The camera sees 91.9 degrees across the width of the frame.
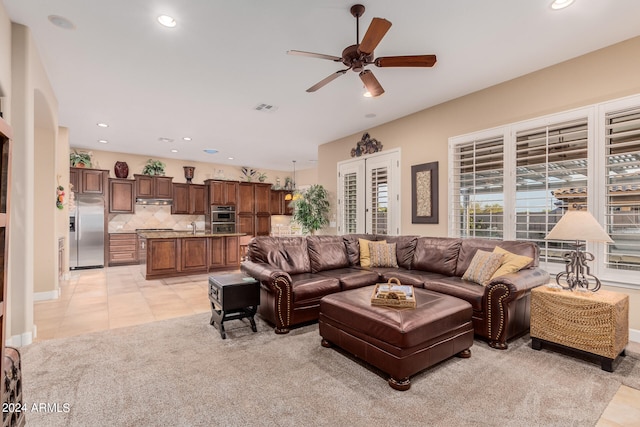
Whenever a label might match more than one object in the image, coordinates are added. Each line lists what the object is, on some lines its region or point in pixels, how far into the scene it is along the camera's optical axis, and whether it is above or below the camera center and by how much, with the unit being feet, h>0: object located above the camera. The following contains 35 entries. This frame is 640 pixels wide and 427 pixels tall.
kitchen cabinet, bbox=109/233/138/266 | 25.52 -3.01
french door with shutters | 18.42 +1.17
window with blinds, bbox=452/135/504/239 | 13.78 +1.13
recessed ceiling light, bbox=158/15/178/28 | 8.93 +5.64
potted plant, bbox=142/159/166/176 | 27.55 +3.98
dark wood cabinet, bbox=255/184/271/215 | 32.19 +1.53
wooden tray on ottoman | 8.41 -2.36
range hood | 27.58 +0.99
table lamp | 8.91 -0.65
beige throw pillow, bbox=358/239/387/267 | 15.43 -2.04
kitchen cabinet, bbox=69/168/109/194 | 23.95 +2.59
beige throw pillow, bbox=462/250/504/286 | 11.21 -2.01
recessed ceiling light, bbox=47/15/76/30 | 9.05 +5.70
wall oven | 29.58 -0.62
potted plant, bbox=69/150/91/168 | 24.44 +4.18
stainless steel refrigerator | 23.47 -1.53
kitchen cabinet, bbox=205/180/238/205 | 29.43 +2.00
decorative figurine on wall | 19.39 +4.29
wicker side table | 8.38 -3.15
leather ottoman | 7.45 -3.14
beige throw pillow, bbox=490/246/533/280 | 10.86 -1.81
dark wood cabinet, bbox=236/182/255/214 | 30.99 +1.46
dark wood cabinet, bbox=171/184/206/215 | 28.96 +1.30
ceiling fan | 7.90 +4.43
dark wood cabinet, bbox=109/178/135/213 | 25.93 +1.48
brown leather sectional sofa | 9.86 -2.55
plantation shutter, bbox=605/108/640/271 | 10.17 +0.84
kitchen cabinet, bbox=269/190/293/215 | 33.60 +0.96
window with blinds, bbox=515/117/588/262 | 11.43 +1.36
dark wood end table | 10.70 -3.06
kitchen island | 20.10 -2.86
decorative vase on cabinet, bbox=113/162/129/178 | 26.27 +3.70
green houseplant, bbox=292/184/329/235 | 23.18 +0.34
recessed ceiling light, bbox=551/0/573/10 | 8.31 +5.67
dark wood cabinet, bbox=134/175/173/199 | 26.99 +2.31
